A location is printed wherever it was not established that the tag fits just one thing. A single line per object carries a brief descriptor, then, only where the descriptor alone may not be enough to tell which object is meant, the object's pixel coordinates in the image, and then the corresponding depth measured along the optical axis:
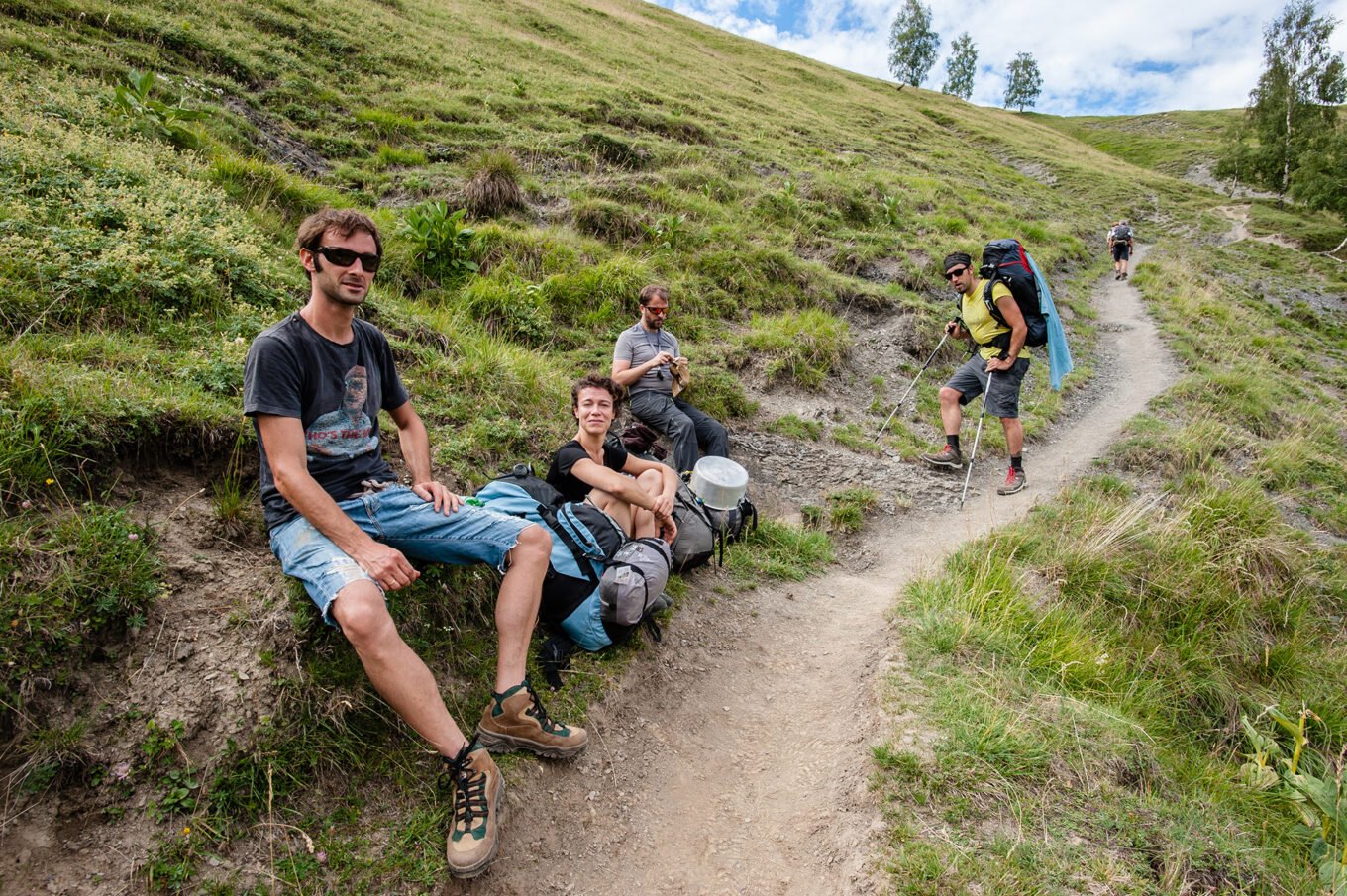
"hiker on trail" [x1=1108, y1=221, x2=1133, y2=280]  21.22
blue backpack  4.09
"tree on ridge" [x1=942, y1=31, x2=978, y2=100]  69.69
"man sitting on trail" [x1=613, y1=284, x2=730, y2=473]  7.00
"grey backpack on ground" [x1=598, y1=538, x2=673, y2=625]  4.13
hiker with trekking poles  7.27
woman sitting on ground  4.61
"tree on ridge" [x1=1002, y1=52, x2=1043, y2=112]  76.81
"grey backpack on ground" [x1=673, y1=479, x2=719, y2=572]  5.41
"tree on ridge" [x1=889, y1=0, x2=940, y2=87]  67.31
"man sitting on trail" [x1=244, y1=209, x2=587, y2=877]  2.82
